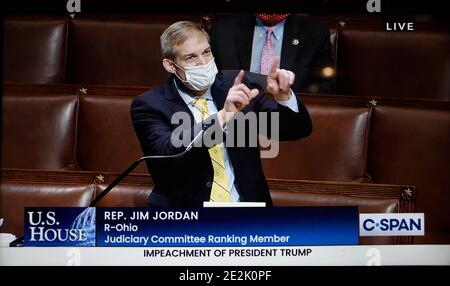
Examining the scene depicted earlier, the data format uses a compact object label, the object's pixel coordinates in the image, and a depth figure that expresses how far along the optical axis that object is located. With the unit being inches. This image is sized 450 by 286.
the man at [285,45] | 654.9
